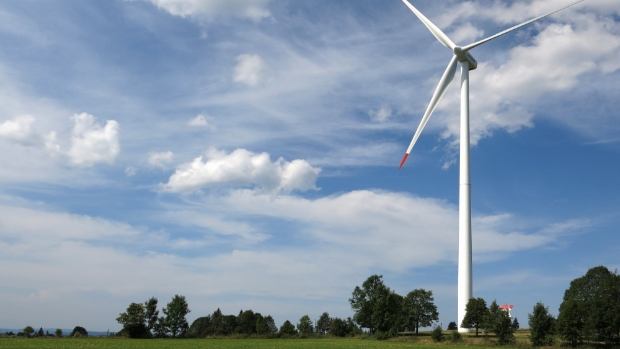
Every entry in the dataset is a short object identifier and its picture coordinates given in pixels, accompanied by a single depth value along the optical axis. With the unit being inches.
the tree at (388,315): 3853.3
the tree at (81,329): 7155.5
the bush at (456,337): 2960.1
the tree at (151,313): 4443.4
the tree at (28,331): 4008.4
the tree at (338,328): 4557.1
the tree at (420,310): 4549.7
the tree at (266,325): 5196.9
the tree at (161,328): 4496.1
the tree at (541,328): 2723.9
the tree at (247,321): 5821.9
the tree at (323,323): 6127.0
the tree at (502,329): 2888.8
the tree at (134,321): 4099.4
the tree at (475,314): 2918.3
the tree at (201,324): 7213.1
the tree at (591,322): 2652.6
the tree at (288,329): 4584.2
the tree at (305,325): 5103.3
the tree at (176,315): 4703.5
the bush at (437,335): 3097.9
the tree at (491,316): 2923.2
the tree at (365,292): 5098.9
